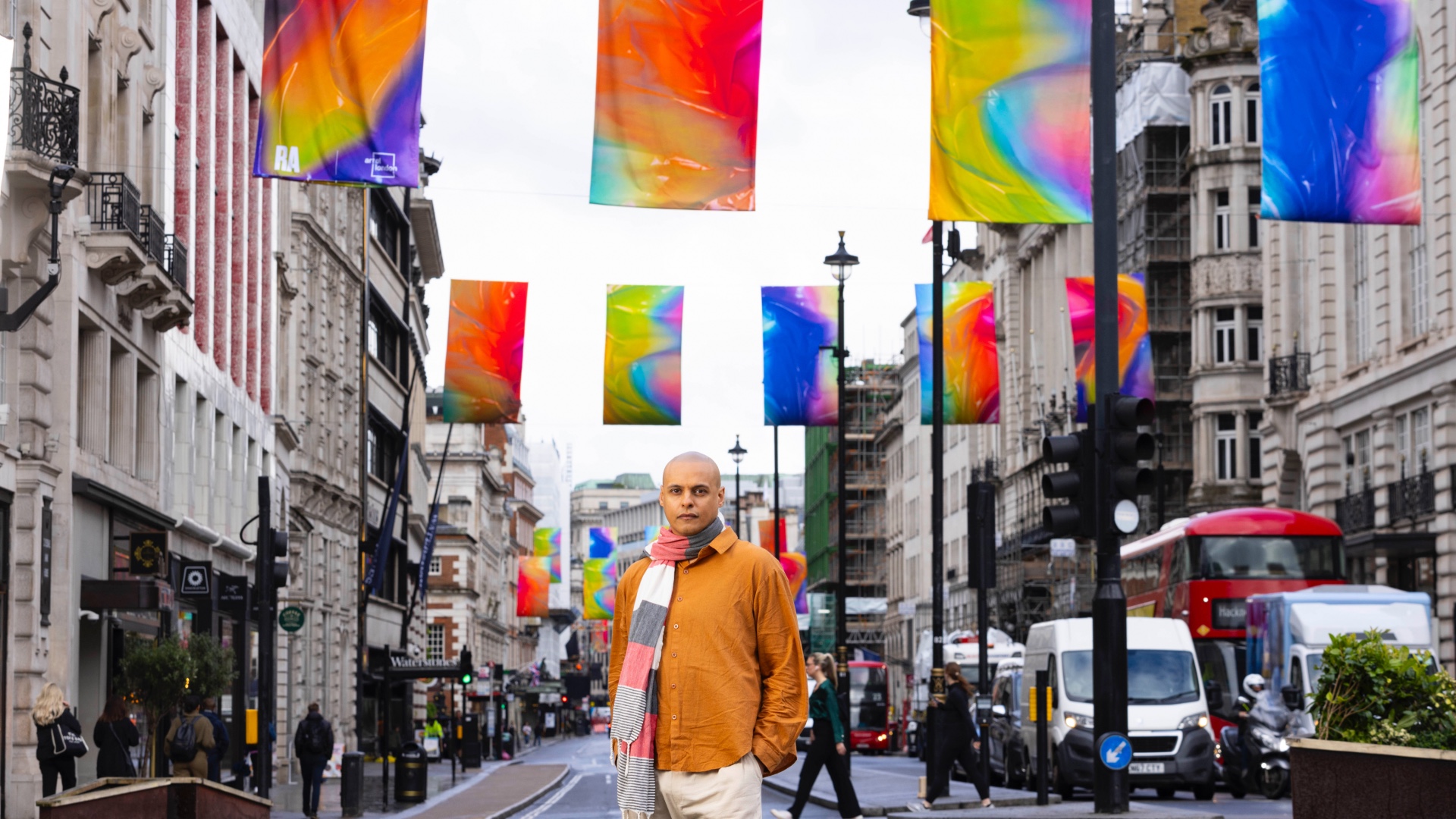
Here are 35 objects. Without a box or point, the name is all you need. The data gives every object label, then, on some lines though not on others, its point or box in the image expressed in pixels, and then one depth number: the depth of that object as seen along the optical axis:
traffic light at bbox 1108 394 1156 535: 15.99
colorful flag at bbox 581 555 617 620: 112.38
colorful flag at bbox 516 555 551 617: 101.62
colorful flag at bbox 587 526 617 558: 113.38
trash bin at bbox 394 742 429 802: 34.50
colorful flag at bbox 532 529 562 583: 121.62
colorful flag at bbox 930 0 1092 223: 18.62
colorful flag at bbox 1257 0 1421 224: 18.73
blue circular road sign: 15.99
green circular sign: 29.58
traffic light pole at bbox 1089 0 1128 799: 16.20
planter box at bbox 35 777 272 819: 13.94
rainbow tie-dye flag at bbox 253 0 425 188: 18.73
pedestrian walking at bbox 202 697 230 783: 25.73
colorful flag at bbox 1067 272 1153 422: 33.16
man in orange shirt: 7.32
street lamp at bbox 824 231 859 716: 35.59
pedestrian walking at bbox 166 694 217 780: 23.72
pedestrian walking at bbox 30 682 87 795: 22.72
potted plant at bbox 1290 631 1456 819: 13.71
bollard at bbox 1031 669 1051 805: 23.89
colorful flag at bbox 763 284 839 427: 32.38
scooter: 28.78
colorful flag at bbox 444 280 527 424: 30.48
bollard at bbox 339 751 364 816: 31.11
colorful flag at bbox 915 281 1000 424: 31.00
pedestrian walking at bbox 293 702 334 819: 31.33
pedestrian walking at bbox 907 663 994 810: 26.34
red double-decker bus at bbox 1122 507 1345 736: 37.44
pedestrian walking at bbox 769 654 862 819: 21.86
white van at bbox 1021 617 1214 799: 29.50
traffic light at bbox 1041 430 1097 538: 16.25
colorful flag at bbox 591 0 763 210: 18.34
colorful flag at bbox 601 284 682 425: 29.08
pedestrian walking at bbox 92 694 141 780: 25.02
